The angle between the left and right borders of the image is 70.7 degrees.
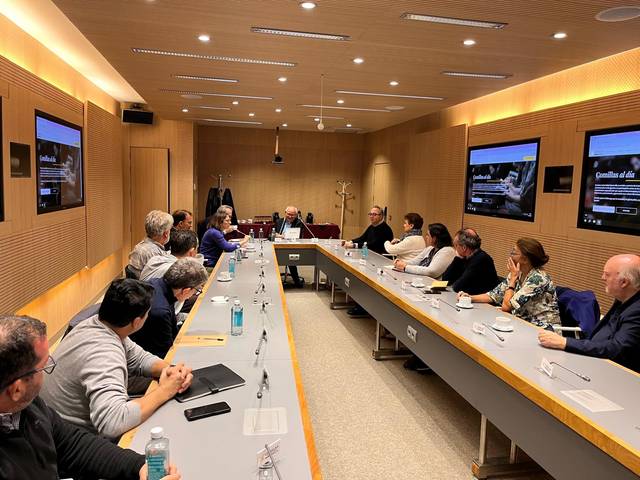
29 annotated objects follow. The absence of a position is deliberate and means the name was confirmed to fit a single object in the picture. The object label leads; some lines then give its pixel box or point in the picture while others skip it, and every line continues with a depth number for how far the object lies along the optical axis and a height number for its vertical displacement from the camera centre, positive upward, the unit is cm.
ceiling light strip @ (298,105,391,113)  744 +138
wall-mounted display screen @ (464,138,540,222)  550 +24
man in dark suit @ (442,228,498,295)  385 -61
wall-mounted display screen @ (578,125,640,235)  409 +20
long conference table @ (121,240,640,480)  151 -86
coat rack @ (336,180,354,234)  1184 -12
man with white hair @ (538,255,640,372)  225 -64
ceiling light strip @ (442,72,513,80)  491 +134
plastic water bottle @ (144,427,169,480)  130 -80
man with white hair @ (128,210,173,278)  378 -51
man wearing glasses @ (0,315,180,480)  115 -72
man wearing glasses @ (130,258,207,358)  250 -66
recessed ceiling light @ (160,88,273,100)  632 +132
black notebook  187 -85
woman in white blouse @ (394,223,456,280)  447 -62
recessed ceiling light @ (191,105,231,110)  764 +135
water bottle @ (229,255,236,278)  427 -80
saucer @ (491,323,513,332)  270 -78
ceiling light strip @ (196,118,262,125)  950 +143
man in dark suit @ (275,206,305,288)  722 -62
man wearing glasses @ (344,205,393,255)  648 -59
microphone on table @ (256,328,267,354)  235 -84
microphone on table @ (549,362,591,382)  203 -79
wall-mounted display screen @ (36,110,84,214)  430 +16
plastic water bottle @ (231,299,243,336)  263 -79
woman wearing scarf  521 -56
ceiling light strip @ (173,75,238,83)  543 +130
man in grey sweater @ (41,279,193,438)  160 -73
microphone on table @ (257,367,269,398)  192 -84
